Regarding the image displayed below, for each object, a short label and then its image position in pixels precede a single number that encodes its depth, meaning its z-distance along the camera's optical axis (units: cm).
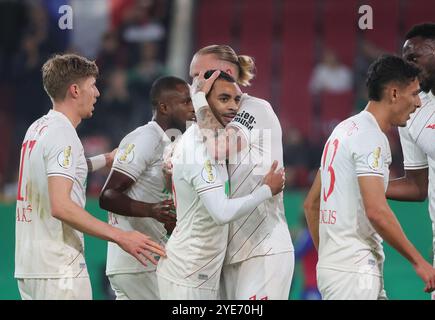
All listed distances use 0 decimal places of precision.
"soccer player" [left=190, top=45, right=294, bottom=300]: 1089
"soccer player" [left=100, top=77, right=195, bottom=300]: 1236
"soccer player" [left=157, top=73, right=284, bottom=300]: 1009
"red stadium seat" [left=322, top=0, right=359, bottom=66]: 2553
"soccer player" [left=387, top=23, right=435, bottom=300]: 1206
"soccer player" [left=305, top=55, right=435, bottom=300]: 997
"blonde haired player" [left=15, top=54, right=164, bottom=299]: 1045
